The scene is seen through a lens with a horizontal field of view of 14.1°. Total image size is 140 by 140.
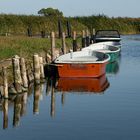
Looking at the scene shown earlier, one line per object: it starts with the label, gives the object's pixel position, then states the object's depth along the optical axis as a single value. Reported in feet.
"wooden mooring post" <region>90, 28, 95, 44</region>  175.26
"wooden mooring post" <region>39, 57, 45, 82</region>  96.17
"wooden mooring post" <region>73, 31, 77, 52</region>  134.51
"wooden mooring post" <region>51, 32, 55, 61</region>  109.29
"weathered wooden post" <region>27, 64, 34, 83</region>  90.58
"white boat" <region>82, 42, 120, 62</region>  137.08
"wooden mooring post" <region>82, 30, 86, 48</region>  156.82
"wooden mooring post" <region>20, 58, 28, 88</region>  81.66
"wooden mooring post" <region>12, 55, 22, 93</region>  78.33
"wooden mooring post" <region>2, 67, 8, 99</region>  71.92
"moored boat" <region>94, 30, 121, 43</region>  174.26
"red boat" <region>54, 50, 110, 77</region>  99.25
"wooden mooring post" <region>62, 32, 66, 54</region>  120.81
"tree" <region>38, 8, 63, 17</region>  368.38
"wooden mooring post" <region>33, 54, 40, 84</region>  90.38
